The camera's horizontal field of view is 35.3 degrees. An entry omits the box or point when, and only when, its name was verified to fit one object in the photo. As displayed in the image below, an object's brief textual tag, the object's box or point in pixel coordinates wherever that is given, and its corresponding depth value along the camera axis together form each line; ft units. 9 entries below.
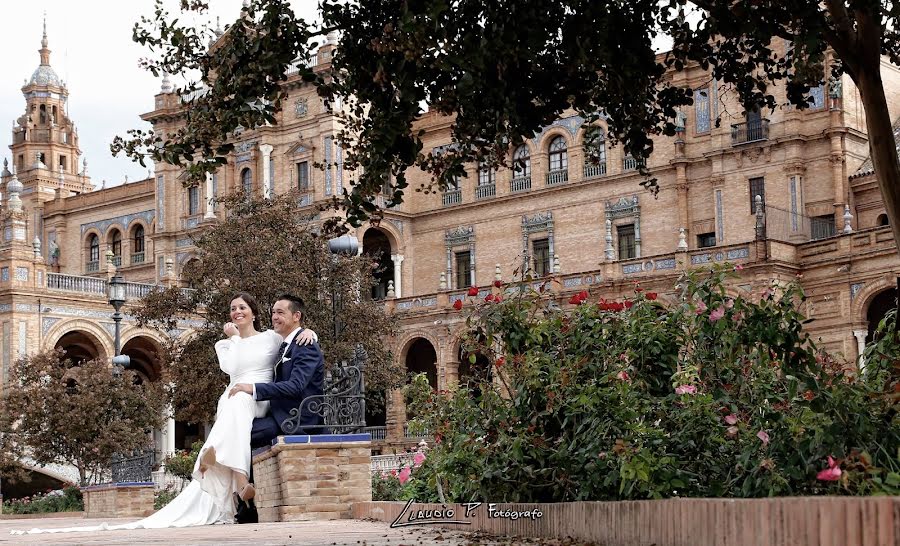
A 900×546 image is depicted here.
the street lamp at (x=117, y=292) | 91.04
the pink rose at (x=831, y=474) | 16.98
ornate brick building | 121.80
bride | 32.22
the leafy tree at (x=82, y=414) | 102.22
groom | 32.48
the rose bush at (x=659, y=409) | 20.33
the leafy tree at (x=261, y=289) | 98.78
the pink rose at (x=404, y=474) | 31.60
